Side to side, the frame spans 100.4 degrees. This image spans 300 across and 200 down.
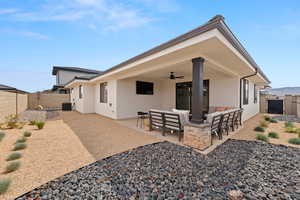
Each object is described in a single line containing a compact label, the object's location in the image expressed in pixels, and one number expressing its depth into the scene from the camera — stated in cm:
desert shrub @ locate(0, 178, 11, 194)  171
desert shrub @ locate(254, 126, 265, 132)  502
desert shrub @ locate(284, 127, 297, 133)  488
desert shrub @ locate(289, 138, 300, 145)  367
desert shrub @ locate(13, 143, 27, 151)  317
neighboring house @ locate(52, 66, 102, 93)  1953
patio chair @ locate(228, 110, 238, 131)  466
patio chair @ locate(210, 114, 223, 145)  363
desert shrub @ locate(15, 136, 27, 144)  365
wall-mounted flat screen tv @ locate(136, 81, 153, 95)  831
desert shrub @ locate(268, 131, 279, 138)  428
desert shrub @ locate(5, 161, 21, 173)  225
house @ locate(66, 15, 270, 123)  307
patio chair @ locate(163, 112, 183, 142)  388
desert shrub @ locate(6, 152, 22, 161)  265
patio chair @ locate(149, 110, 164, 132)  446
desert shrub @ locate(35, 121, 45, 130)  498
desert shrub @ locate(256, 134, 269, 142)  388
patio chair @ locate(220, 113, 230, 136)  414
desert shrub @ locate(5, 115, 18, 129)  518
